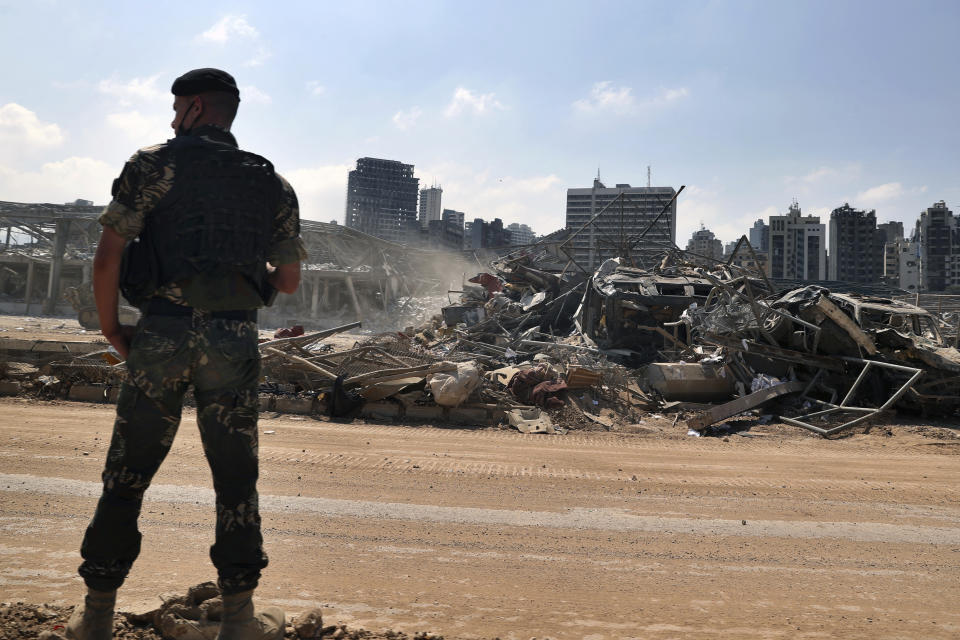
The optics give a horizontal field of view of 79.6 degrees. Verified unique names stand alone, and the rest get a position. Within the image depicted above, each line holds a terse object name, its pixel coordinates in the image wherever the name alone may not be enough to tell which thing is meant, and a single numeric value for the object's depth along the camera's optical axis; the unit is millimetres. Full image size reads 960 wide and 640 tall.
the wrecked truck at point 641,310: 14375
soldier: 1891
